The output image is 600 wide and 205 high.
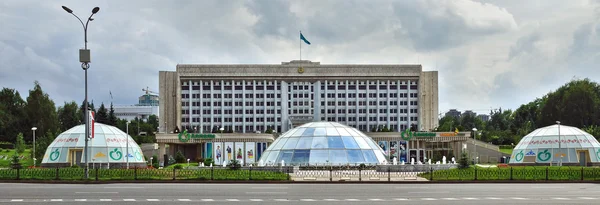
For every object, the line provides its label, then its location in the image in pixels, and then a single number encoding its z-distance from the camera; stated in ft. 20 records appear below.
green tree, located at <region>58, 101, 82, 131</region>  391.86
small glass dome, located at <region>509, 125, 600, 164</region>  203.51
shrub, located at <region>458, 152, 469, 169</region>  145.07
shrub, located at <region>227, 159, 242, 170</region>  139.33
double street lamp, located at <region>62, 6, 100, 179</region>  119.96
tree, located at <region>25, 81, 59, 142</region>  336.90
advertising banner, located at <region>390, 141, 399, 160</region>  323.78
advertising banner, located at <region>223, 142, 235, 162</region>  315.37
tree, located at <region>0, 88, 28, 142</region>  334.65
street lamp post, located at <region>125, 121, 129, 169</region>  191.48
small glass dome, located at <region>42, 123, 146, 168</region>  193.67
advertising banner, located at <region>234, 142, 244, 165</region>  316.40
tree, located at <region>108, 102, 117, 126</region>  380.82
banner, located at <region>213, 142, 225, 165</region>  314.55
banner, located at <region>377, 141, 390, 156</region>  322.75
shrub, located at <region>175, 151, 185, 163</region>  272.31
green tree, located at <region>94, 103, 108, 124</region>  377.15
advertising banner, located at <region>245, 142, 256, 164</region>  316.40
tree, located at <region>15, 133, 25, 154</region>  267.59
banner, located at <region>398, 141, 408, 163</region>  324.19
